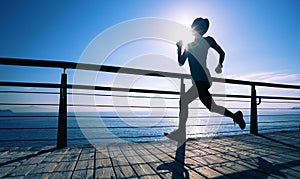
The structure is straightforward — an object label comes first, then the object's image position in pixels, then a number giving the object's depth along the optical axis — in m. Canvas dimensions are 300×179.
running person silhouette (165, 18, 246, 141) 2.24
